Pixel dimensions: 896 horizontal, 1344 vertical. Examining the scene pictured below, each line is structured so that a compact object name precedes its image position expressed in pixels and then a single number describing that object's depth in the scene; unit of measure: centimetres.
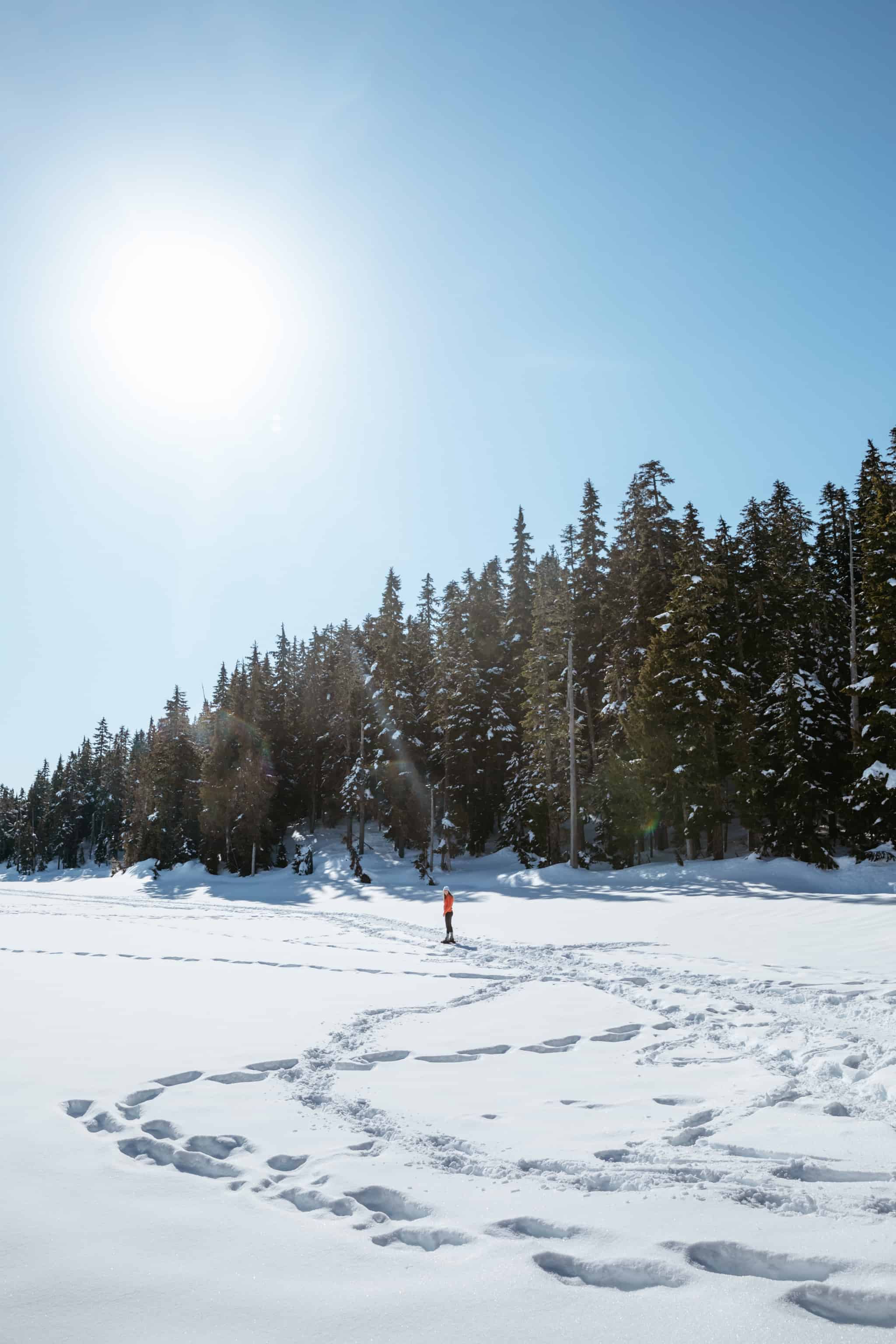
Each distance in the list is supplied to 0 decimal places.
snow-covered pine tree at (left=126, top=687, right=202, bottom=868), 5609
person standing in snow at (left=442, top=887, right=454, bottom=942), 1891
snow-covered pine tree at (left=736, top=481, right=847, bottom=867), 2991
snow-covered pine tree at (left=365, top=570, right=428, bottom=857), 4778
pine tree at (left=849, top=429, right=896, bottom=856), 2616
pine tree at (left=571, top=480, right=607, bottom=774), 4222
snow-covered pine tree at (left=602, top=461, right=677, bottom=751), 3697
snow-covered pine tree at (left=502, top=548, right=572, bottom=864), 3878
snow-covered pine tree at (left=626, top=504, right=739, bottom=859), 3133
